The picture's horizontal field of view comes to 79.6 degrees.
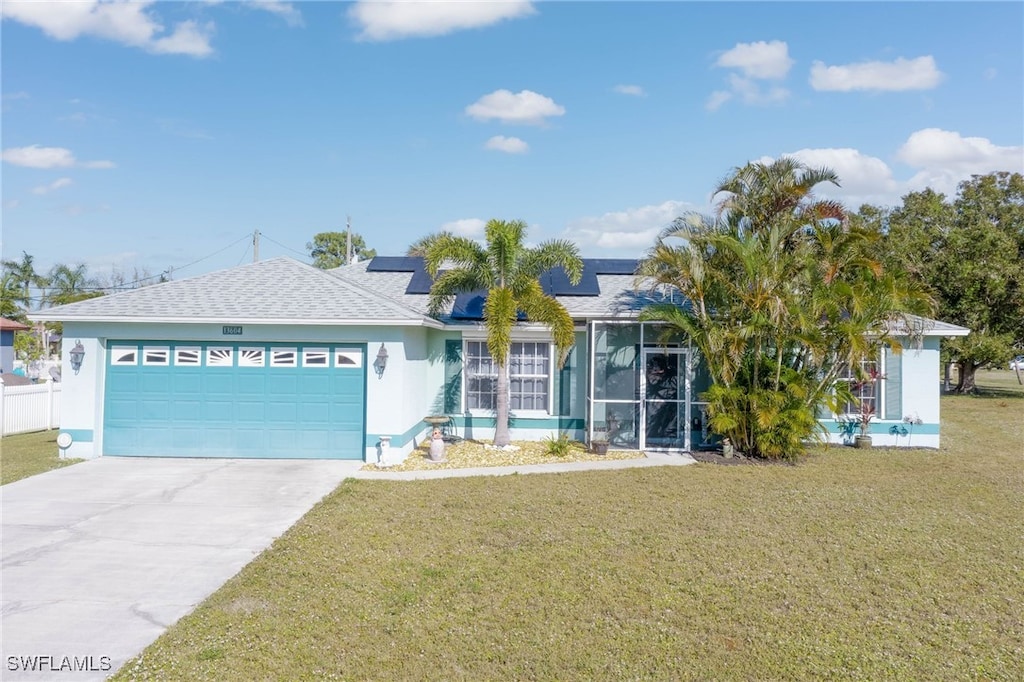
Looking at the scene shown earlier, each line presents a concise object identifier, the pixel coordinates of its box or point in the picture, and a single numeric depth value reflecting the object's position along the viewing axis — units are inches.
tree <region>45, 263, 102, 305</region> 1589.6
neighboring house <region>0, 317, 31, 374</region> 965.2
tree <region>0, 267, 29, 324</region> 1412.4
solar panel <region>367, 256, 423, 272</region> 687.7
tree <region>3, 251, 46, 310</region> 1518.2
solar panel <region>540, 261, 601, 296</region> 588.7
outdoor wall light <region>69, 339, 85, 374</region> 468.8
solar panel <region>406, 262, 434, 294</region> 614.5
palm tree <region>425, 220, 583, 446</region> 475.5
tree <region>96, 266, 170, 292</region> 2138.8
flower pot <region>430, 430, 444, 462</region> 475.5
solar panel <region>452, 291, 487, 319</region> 557.0
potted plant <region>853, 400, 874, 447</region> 541.0
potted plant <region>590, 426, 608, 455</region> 503.8
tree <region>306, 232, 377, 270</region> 1778.9
